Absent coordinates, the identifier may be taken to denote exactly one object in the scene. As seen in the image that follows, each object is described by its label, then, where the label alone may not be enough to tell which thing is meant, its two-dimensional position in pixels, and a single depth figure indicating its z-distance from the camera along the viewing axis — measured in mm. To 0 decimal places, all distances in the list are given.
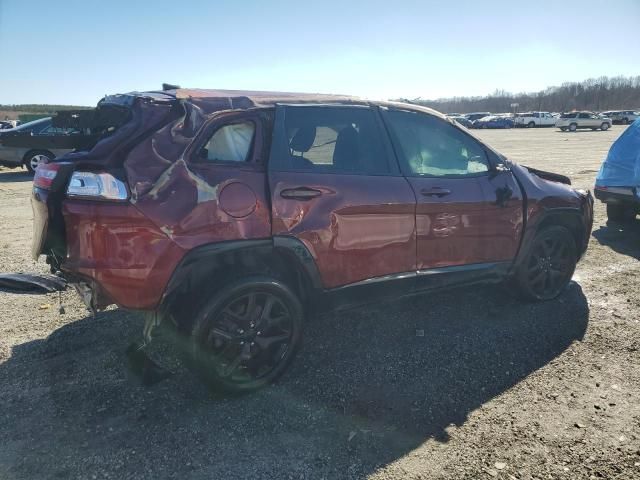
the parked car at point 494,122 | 52906
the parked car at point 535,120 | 52681
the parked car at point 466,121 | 55462
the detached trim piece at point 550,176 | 4384
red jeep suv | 2676
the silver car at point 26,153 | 12969
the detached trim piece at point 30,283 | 4047
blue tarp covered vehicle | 6766
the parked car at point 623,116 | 51844
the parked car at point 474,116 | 60000
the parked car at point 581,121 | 42625
